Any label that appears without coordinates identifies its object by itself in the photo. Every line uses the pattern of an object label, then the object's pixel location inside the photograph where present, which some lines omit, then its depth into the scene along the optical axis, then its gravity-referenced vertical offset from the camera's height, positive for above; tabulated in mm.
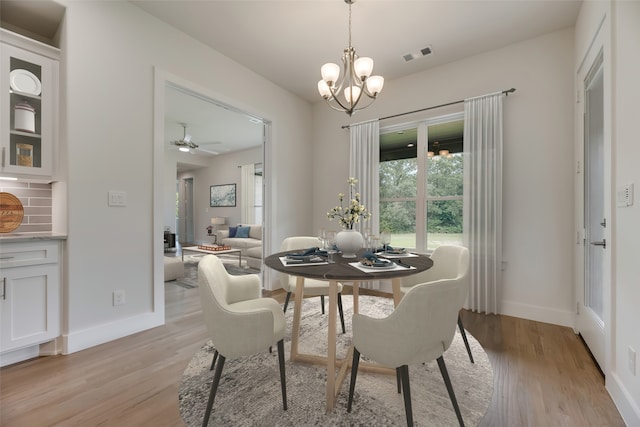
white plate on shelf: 2049 +1012
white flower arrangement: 1977 -5
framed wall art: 8219 +562
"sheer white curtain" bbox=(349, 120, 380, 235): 3854 +669
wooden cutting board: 2113 +16
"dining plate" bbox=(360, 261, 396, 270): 1598 -314
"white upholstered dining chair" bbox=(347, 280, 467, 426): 1224 -548
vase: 1960 -200
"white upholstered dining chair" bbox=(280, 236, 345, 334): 2355 -615
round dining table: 1477 -332
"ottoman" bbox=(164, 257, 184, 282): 4199 -867
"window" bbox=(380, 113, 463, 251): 3396 +405
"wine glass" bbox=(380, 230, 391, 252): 2160 -196
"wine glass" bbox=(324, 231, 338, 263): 2102 -213
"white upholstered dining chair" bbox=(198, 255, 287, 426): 1338 -577
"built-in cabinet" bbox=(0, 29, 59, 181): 2010 +825
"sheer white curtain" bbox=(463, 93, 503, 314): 2945 +164
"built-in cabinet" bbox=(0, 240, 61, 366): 1876 -598
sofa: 5512 -632
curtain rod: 2914 +1326
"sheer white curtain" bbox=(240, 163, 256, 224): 7805 +558
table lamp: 8117 -249
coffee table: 4986 -691
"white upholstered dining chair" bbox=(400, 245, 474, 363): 2116 -450
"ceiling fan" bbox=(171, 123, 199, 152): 5707 +1480
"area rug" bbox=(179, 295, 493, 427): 1447 -1083
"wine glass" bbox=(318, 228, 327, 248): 2113 -174
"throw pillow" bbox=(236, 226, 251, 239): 6789 -460
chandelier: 2139 +1088
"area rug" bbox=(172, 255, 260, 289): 4163 -1047
